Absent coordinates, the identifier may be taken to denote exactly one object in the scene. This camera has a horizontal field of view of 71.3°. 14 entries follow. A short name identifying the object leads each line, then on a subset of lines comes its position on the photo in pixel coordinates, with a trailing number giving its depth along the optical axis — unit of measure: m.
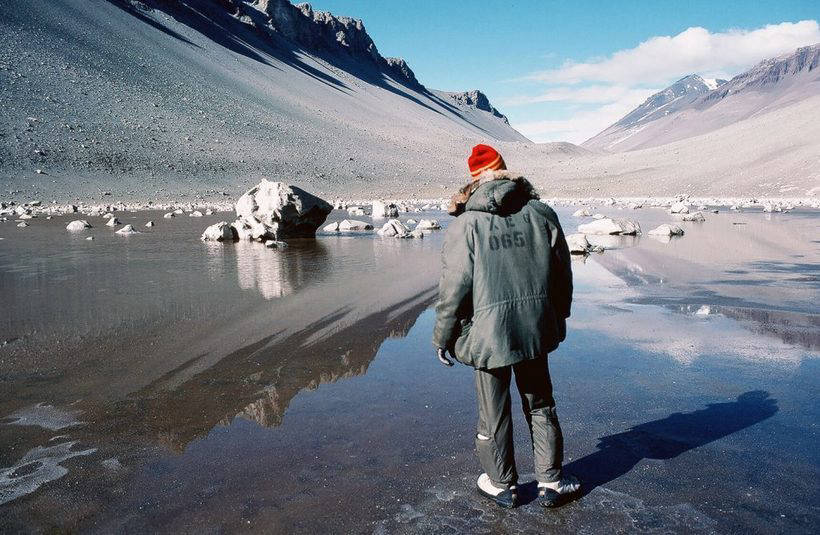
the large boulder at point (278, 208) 18.56
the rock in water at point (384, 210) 32.31
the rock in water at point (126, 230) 20.42
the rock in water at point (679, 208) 29.33
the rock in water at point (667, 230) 19.00
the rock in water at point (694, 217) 25.57
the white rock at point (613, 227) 19.25
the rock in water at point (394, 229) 19.79
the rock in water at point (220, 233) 18.23
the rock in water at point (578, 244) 13.66
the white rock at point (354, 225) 22.87
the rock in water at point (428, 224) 22.33
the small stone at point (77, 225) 21.67
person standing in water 3.11
